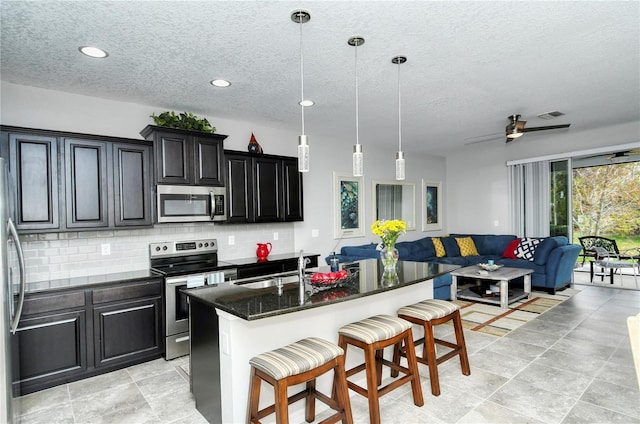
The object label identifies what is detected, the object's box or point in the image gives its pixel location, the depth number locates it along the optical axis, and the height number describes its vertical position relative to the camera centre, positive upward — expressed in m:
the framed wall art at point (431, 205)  7.71 +0.04
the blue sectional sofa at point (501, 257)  5.41 -0.91
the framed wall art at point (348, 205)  5.91 +0.05
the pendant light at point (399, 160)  2.92 +0.42
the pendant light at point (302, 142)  2.23 +0.46
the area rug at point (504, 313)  4.25 -1.46
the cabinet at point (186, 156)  3.67 +0.61
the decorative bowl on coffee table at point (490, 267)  5.45 -0.96
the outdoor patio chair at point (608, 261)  5.90 -1.02
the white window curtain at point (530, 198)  6.69 +0.12
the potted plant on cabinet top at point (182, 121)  3.78 +1.00
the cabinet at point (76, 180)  2.98 +0.31
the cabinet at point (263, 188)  4.31 +0.29
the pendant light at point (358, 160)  2.82 +0.39
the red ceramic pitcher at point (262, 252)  4.57 -0.55
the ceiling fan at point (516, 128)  4.62 +1.02
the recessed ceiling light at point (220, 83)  3.35 +1.24
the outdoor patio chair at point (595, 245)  6.97 -0.84
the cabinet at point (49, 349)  2.84 -1.14
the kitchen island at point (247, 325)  2.09 -0.78
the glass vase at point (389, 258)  3.05 -0.44
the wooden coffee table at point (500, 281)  5.05 -1.15
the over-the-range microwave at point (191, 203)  3.72 +0.09
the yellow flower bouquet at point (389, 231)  3.04 -0.20
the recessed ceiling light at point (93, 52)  2.62 +1.23
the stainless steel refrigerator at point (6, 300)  2.15 -0.54
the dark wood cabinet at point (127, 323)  3.20 -1.04
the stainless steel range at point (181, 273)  3.53 -0.65
